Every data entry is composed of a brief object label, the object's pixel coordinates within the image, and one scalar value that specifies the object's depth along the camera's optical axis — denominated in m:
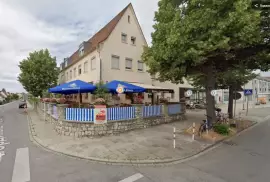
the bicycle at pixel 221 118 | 13.60
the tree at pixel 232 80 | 15.26
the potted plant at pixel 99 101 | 10.77
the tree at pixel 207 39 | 8.35
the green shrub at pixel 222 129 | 11.05
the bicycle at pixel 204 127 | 10.66
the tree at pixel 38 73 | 29.06
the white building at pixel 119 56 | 17.64
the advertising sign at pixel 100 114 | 10.41
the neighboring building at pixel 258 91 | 41.47
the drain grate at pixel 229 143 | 9.52
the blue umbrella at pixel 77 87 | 11.53
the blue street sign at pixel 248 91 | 18.84
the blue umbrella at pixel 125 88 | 13.03
